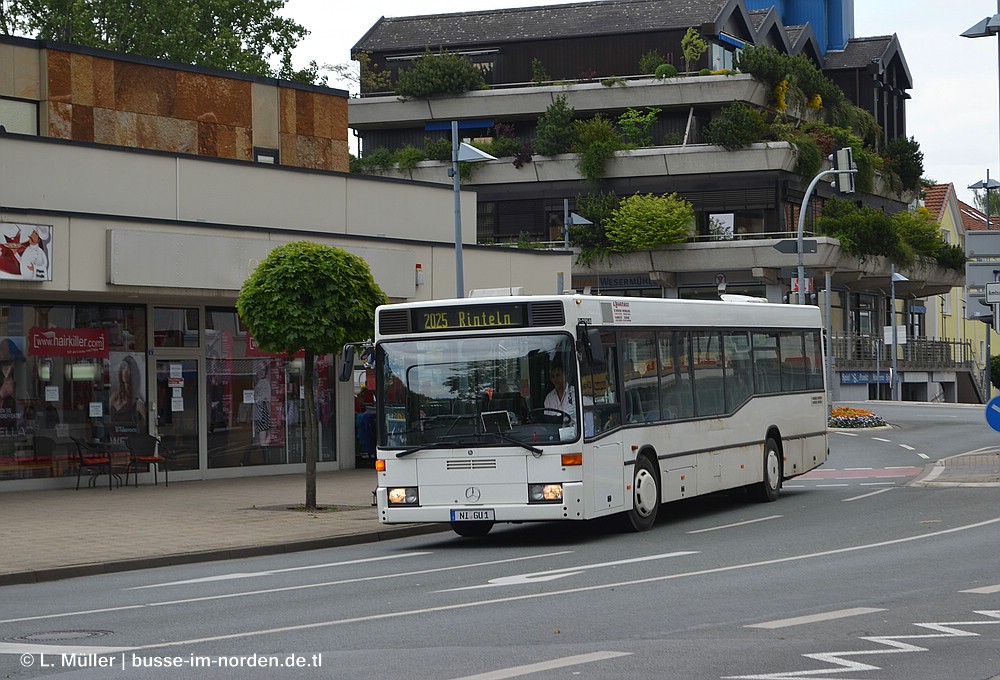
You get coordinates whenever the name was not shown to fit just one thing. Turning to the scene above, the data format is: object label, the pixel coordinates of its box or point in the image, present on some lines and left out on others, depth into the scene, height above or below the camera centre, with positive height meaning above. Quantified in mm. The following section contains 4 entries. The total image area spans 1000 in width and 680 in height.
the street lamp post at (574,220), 45216 +4994
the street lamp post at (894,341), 63250 +1577
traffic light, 37062 +5149
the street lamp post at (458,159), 27672 +4119
